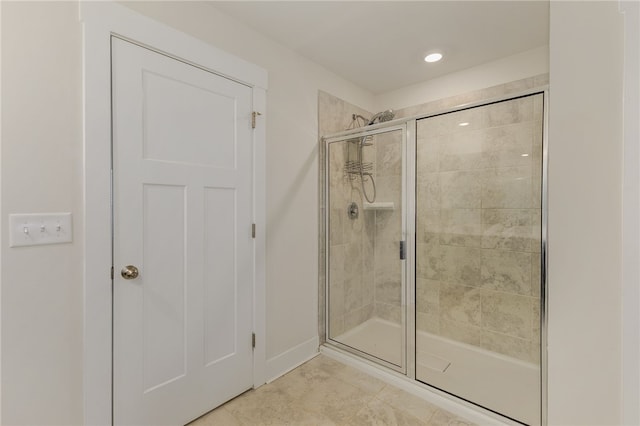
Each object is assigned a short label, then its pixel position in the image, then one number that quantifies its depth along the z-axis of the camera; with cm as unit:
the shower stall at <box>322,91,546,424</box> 209
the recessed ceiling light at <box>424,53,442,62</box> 231
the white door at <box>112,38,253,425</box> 145
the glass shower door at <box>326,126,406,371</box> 232
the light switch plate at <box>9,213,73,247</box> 118
